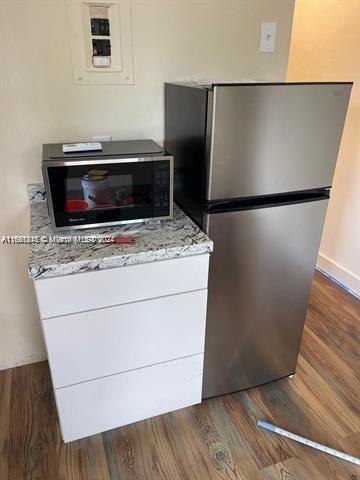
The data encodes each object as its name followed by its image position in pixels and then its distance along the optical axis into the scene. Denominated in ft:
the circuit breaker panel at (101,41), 4.46
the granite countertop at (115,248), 3.63
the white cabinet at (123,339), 3.88
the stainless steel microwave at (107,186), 3.91
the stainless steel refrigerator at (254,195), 3.91
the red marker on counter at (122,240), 4.02
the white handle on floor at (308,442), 4.73
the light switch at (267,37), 5.27
